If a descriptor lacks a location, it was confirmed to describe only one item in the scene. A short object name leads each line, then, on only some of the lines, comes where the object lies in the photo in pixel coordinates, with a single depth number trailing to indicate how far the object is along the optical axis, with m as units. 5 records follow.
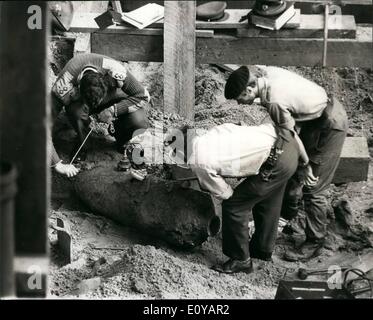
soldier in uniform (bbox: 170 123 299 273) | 9.88
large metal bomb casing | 10.24
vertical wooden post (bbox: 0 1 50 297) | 9.40
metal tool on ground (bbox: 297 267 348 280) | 10.16
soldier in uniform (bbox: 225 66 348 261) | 9.81
